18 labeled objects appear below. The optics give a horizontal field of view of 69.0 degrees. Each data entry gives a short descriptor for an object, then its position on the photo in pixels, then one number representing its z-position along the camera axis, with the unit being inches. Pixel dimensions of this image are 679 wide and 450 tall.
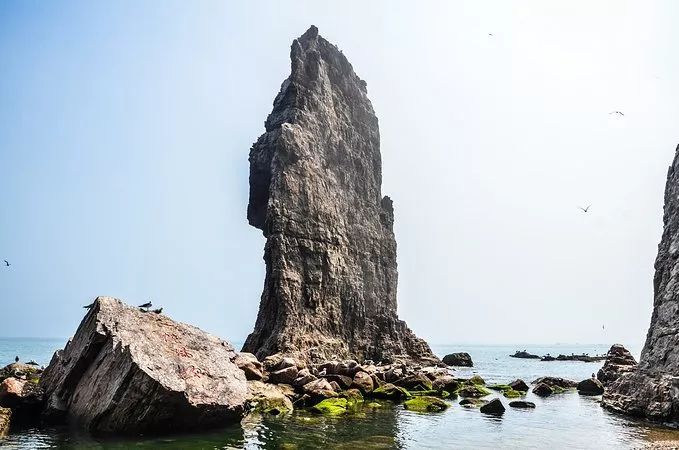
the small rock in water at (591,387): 1707.7
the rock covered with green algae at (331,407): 991.0
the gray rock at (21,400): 788.0
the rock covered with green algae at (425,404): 1130.2
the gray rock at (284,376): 1164.7
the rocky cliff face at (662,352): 932.6
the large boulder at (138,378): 694.5
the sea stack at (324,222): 1900.8
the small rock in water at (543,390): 1620.3
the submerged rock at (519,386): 1664.7
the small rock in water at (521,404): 1232.8
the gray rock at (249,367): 1122.0
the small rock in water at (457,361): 3552.2
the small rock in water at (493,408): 1108.9
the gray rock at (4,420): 700.3
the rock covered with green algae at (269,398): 992.9
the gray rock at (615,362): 1731.3
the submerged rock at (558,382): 1839.3
